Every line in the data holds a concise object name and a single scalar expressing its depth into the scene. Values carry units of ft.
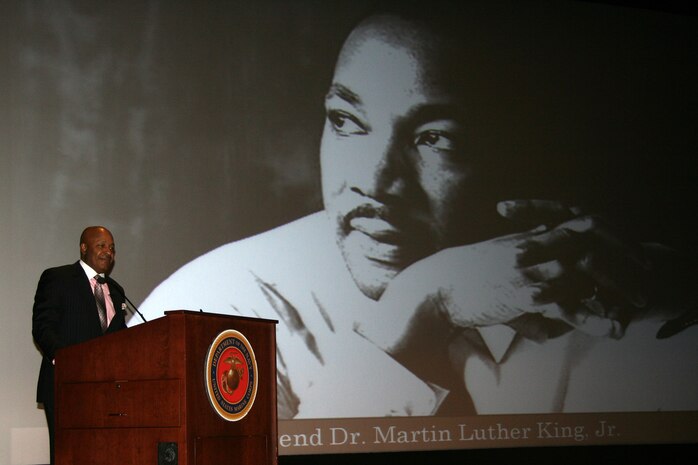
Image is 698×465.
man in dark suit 24.58
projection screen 33.09
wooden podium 20.53
